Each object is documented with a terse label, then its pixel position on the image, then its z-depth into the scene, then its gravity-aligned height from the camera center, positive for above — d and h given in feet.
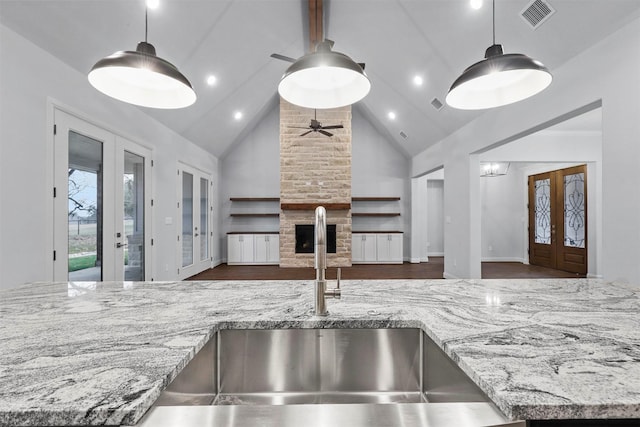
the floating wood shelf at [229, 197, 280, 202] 26.32 +1.62
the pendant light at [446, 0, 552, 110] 4.13 +2.02
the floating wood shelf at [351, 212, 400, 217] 26.40 +0.35
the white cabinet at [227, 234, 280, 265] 25.38 -2.44
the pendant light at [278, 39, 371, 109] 4.75 +2.03
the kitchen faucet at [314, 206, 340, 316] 3.52 -0.55
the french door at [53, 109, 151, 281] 9.66 +0.54
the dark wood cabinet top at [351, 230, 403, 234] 25.83 -1.13
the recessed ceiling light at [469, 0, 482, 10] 10.04 +6.83
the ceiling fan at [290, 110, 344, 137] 17.89 +5.22
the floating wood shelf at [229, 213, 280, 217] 26.20 +0.30
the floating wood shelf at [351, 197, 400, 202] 26.66 +1.69
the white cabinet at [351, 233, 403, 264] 25.67 -2.25
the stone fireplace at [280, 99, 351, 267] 24.04 +3.38
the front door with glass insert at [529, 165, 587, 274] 20.85 -0.11
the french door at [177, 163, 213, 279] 18.60 -0.13
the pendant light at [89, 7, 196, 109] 4.11 +2.05
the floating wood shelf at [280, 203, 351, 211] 23.79 +0.93
